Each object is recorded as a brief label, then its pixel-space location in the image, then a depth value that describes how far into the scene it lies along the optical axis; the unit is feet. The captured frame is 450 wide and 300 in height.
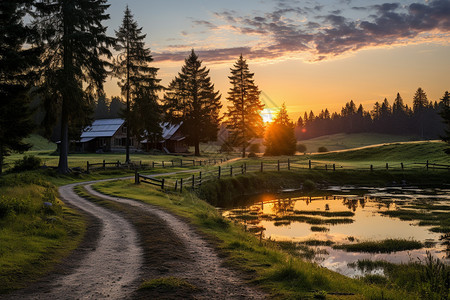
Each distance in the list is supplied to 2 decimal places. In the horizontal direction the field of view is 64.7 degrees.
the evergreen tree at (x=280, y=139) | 245.45
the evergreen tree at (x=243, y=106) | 237.86
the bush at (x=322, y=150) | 298.31
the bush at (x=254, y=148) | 295.48
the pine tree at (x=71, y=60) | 108.88
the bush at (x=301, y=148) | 339.77
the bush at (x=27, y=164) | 119.55
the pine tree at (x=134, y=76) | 161.38
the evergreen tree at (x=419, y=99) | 510.17
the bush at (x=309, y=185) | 137.69
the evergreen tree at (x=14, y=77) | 77.77
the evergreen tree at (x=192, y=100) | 260.42
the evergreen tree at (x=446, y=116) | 156.97
